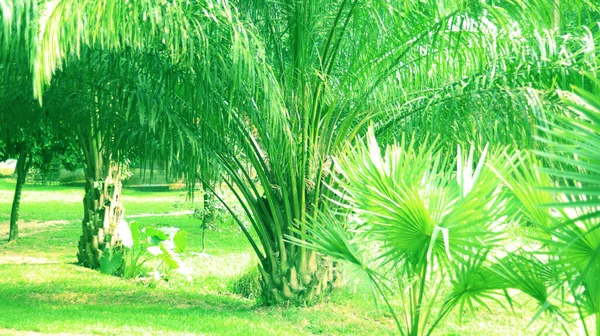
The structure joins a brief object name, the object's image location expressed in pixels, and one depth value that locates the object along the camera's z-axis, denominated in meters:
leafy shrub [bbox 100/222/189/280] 10.45
